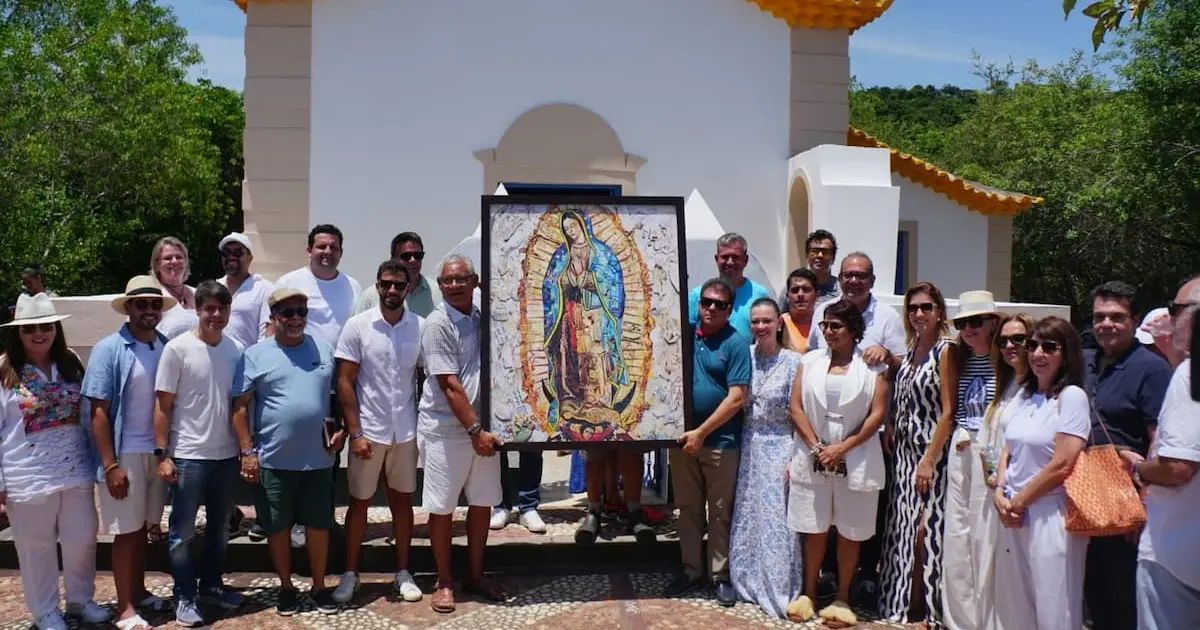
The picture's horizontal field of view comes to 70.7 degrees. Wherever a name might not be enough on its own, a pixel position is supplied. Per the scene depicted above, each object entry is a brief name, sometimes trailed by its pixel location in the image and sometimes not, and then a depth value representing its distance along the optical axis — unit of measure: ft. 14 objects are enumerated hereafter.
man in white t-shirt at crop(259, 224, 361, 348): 15.99
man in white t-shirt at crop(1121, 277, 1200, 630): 9.04
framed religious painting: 13.67
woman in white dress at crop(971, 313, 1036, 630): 11.59
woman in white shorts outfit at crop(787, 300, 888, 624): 13.09
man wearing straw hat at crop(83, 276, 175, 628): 12.72
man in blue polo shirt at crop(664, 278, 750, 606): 13.78
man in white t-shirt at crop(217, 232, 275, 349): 16.20
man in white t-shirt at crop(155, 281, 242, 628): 12.96
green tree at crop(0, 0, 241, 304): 47.47
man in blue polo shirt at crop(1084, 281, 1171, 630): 11.66
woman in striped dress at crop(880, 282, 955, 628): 13.06
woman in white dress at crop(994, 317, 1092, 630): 10.89
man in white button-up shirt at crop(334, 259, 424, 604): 13.78
